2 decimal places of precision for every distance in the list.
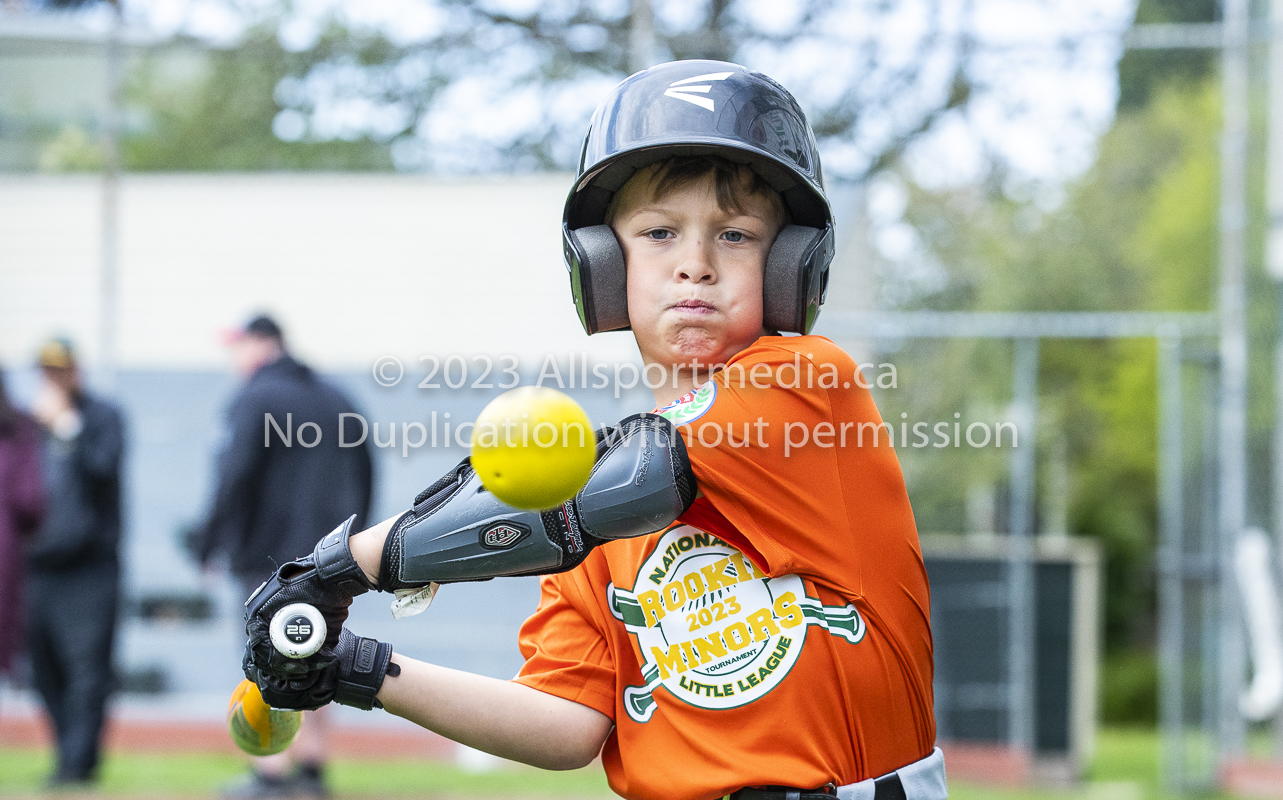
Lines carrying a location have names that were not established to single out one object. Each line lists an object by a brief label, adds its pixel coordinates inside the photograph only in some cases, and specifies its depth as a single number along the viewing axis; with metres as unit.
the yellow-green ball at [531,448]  3.15
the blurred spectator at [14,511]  15.02
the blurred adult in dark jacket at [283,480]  13.54
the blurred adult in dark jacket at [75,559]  14.88
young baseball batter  3.64
